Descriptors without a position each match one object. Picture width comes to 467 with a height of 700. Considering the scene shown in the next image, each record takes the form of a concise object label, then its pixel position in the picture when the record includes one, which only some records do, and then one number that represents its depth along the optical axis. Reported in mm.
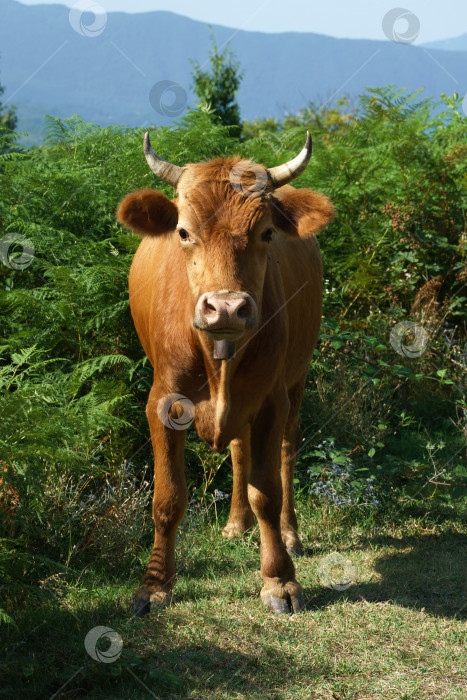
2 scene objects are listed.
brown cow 3893
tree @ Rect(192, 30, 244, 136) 15812
